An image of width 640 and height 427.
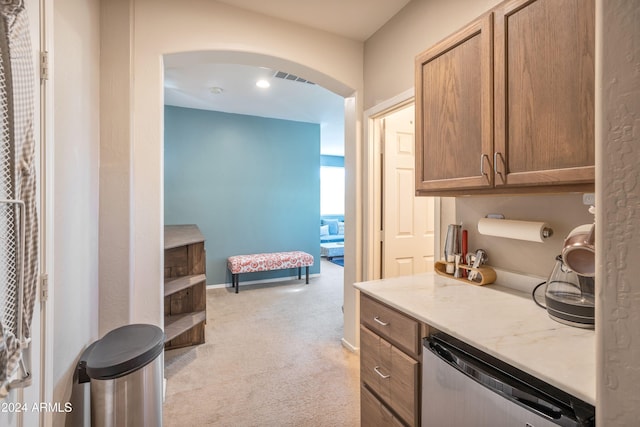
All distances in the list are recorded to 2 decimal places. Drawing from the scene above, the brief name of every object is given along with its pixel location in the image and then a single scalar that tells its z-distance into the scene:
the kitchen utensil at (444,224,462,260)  1.67
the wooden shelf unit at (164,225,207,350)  2.67
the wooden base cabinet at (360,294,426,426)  1.18
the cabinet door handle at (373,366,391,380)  1.33
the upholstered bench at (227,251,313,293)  4.38
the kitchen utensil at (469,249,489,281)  1.55
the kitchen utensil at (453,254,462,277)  1.66
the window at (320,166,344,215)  8.97
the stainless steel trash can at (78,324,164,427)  1.31
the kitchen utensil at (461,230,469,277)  1.65
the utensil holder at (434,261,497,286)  1.50
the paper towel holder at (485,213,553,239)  1.28
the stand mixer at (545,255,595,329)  1.00
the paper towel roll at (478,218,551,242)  1.27
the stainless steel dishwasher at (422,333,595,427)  0.73
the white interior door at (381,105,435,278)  2.54
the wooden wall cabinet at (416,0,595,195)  0.94
